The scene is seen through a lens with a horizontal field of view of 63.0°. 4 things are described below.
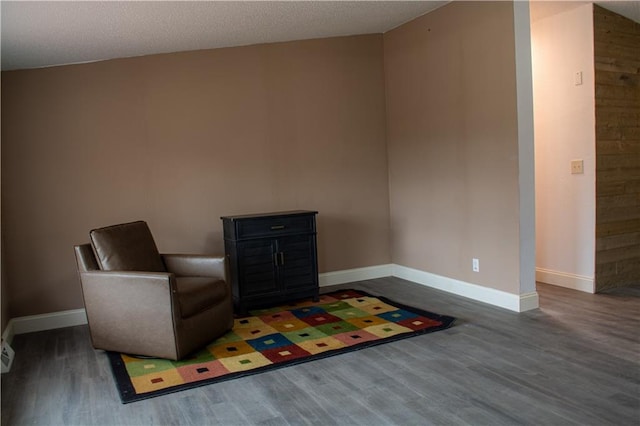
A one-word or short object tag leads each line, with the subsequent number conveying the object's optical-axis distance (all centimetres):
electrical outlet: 439
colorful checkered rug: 298
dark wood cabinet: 427
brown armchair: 320
